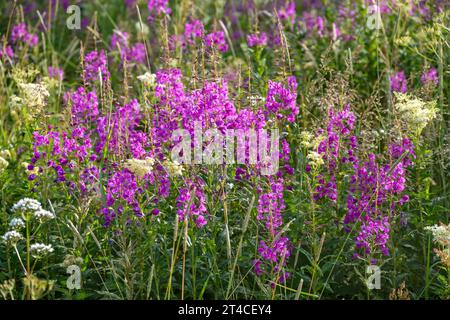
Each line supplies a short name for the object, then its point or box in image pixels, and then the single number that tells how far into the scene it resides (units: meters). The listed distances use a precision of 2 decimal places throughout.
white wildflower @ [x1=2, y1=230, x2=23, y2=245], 3.20
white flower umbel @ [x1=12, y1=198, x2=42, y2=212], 3.21
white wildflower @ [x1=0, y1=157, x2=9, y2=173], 3.65
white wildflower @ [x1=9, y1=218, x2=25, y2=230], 3.27
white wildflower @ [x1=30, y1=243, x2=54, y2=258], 3.27
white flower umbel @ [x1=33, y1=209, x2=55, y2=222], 3.22
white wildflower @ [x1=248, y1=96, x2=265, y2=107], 3.74
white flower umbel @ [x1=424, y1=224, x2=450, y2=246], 3.19
